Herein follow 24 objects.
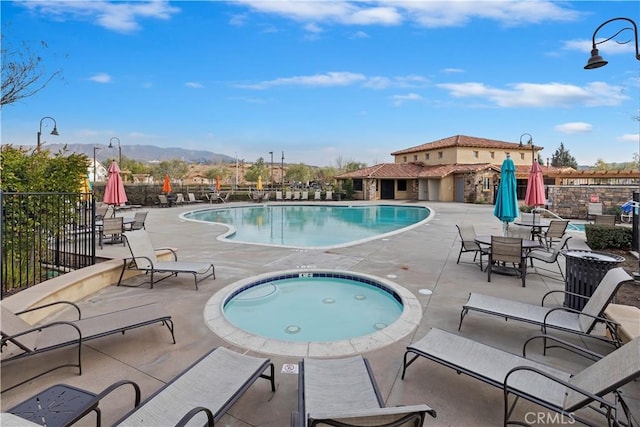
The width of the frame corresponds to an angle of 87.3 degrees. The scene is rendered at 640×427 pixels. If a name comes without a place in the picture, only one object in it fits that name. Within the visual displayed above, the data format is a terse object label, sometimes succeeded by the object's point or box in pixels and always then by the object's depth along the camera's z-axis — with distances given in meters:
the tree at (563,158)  61.47
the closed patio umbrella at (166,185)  23.73
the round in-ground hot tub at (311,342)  3.60
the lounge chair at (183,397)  2.09
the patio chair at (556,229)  8.77
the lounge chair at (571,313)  3.34
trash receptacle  4.21
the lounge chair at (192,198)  26.28
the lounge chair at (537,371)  2.09
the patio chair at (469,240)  7.09
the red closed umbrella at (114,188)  9.04
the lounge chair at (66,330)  2.96
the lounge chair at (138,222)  10.64
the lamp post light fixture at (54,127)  13.31
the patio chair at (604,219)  10.33
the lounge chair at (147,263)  5.64
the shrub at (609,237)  8.83
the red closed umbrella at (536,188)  8.94
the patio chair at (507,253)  5.84
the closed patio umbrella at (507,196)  7.61
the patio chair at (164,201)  23.92
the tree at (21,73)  7.99
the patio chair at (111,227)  9.04
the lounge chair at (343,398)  1.63
